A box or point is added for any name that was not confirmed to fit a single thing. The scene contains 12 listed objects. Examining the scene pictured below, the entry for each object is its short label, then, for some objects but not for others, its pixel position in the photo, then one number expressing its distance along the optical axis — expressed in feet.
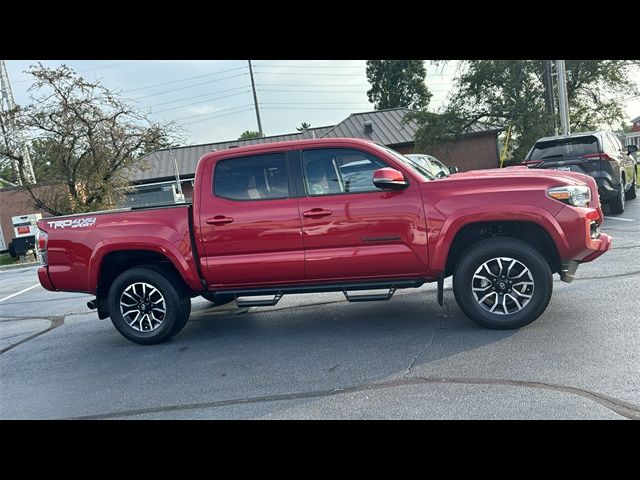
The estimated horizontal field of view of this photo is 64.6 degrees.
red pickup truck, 15.70
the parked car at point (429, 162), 41.04
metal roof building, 95.14
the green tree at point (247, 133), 238.62
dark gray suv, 32.99
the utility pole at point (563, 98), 56.29
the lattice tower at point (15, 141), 70.74
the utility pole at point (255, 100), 137.08
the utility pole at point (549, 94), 62.68
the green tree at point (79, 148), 68.23
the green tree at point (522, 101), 75.20
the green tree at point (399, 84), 166.91
